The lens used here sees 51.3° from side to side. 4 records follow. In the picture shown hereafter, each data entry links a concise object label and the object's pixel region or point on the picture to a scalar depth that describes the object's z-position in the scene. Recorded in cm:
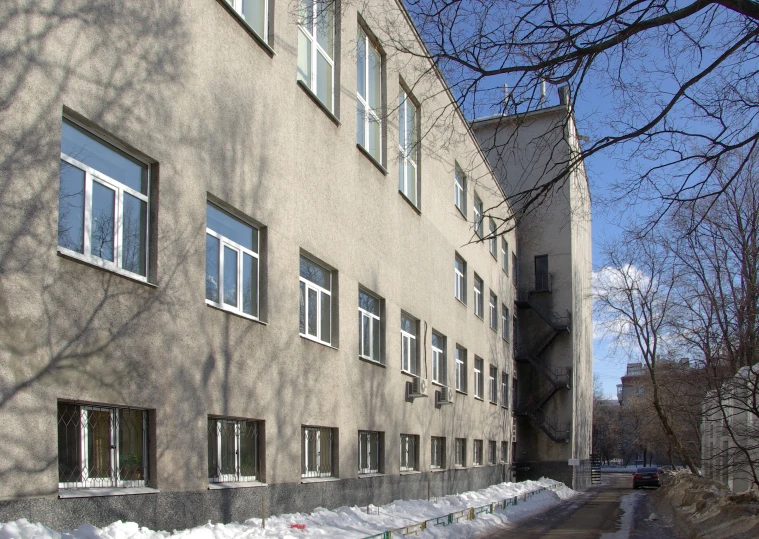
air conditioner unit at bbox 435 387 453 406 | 2178
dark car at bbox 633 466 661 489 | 4575
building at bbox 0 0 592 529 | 738
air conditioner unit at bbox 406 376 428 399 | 1919
